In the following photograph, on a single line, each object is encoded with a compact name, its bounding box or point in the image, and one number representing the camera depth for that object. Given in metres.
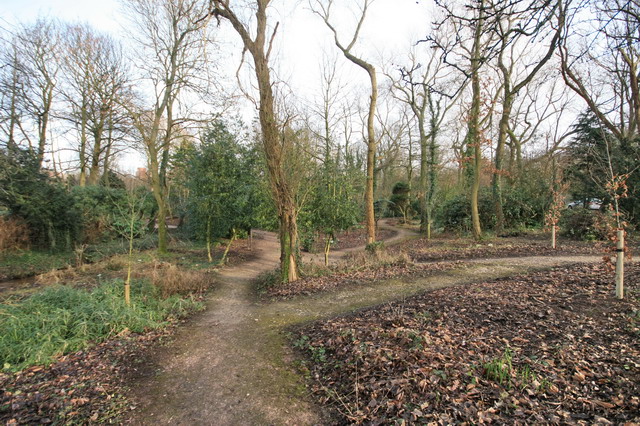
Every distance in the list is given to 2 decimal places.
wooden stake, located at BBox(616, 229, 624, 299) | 4.51
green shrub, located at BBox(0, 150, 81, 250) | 12.99
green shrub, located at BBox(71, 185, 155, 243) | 15.39
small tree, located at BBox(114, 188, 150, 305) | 5.49
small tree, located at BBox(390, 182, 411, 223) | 28.27
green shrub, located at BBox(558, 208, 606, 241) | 11.84
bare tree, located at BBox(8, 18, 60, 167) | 13.33
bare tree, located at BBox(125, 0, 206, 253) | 13.49
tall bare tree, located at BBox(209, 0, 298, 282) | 7.41
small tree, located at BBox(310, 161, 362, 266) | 10.47
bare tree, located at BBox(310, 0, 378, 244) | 12.80
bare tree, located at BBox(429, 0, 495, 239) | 12.88
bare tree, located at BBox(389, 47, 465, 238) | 18.11
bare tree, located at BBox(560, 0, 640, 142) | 13.16
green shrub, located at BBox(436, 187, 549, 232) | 16.08
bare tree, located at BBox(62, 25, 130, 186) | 14.22
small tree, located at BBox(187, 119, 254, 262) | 11.77
